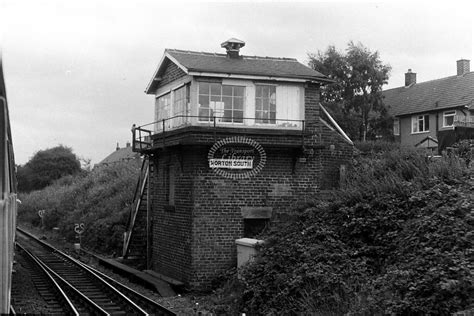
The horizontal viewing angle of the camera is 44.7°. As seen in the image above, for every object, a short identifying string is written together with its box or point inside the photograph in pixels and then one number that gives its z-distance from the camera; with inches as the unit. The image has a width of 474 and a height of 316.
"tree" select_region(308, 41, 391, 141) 1446.9
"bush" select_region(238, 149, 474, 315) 329.7
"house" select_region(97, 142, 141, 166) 2682.8
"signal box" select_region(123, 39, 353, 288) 587.5
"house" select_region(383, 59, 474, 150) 1378.0
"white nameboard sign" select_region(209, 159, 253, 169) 590.9
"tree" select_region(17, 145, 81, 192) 2498.8
